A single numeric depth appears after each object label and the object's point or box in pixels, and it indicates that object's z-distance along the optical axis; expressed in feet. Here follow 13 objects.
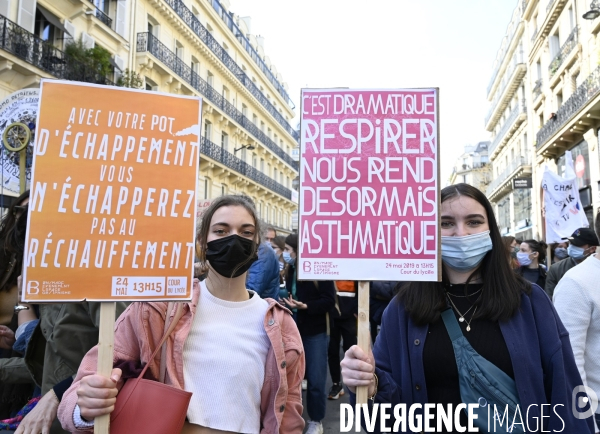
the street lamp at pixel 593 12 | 54.65
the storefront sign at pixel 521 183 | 69.74
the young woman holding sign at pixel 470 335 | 6.16
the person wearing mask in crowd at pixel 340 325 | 18.15
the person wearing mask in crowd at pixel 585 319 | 7.65
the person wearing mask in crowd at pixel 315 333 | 14.96
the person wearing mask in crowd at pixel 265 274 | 16.57
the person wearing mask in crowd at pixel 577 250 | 18.04
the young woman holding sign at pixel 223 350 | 6.23
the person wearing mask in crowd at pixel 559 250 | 26.25
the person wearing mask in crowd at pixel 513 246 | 25.05
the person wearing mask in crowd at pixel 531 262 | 22.81
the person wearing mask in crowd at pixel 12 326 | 8.40
